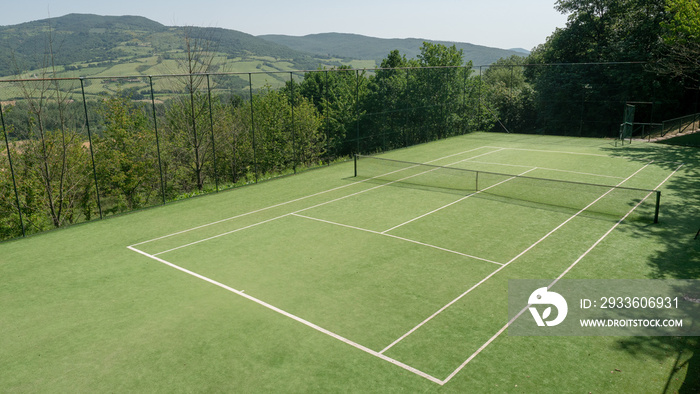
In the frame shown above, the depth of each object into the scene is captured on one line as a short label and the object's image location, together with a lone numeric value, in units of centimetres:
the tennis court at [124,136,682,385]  775
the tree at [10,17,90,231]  1767
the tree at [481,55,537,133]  3431
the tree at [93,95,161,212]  2369
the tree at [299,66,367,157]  3531
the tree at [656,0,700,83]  2330
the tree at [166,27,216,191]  2502
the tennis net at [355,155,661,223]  1412
